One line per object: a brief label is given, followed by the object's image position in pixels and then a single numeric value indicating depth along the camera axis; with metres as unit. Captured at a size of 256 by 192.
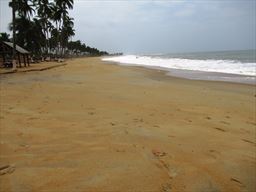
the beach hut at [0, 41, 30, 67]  20.36
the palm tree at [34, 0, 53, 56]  34.89
